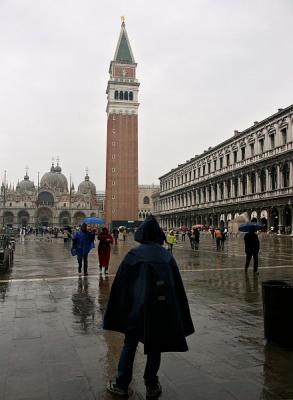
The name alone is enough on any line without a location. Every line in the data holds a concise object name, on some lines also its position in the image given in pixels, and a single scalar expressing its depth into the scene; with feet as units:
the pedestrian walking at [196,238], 82.79
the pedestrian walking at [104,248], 41.37
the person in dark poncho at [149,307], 11.90
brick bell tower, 281.54
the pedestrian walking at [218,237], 80.08
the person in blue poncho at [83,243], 41.07
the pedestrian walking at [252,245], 42.91
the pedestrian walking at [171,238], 71.60
